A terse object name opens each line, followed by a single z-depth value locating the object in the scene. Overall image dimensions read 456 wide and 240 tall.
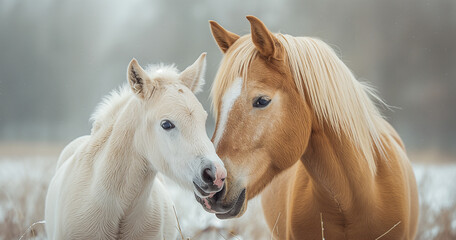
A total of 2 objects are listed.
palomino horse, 9.80
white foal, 9.89
